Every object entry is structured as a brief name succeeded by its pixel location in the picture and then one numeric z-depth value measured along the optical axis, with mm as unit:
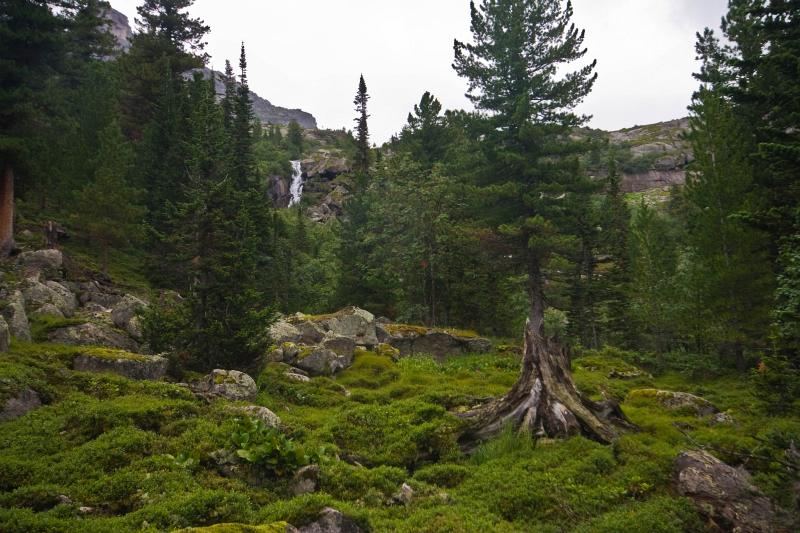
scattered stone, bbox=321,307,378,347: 27094
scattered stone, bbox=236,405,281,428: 12531
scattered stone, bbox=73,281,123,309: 22766
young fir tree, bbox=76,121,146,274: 28500
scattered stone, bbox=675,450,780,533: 9016
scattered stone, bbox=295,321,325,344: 25438
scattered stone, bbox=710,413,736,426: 14562
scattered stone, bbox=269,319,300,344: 24109
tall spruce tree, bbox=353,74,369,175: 65750
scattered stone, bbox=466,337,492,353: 27656
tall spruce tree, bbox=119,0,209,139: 45000
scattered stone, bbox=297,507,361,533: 8234
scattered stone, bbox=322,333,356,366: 23564
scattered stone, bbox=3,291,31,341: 15773
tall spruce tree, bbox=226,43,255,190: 37781
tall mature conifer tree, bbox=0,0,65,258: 23297
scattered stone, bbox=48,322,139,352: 16844
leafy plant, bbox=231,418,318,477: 10234
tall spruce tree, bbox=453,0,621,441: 28656
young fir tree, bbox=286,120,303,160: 111000
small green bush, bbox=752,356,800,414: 14320
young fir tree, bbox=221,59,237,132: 44031
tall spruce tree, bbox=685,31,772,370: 22000
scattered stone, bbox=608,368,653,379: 23944
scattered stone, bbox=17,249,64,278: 23047
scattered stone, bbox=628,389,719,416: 16297
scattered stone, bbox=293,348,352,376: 21734
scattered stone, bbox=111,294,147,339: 19188
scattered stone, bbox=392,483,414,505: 10016
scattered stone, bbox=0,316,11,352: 13708
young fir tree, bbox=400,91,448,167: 40469
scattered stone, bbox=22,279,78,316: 19016
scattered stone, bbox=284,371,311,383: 19484
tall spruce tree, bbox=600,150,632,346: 39031
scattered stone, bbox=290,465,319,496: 9953
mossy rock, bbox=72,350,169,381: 14695
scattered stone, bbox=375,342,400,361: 25781
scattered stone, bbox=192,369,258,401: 14820
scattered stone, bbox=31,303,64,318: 18394
